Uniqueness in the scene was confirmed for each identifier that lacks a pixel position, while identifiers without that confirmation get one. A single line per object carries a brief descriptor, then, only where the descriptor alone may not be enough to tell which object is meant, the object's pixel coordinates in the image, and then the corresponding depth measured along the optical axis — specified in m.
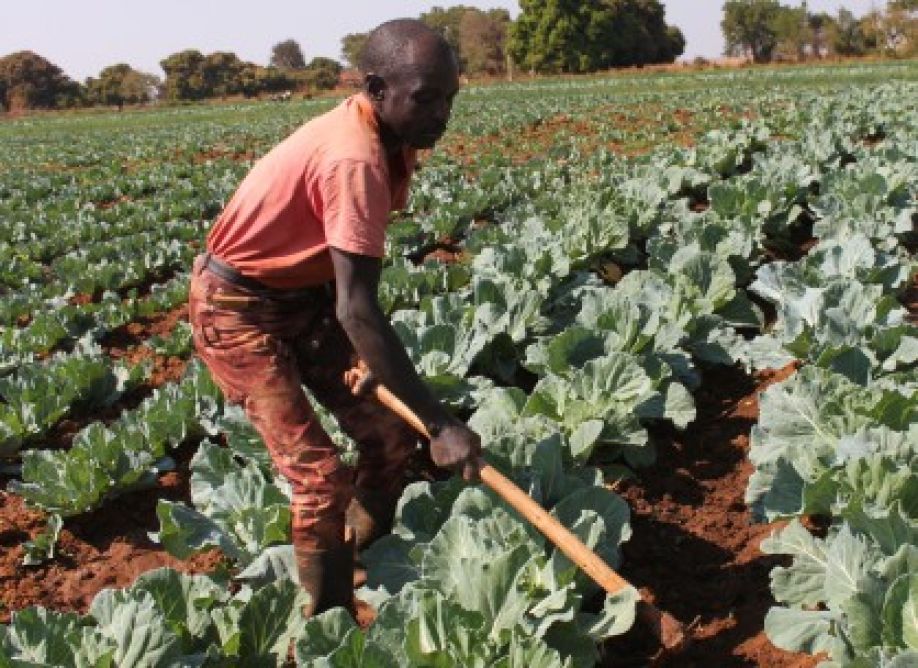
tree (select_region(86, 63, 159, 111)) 77.38
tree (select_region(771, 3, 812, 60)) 87.69
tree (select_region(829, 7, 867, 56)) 78.62
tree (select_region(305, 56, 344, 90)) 76.81
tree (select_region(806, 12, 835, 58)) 85.39
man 2.36
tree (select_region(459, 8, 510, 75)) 86.88
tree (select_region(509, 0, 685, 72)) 67.00
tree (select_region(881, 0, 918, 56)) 73.69
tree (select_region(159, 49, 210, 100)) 77.38
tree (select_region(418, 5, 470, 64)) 106.62
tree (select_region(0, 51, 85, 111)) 78.44
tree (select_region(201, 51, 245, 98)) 76.50
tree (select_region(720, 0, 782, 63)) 96.62
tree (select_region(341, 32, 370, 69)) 104.38
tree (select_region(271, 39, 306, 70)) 125.00
